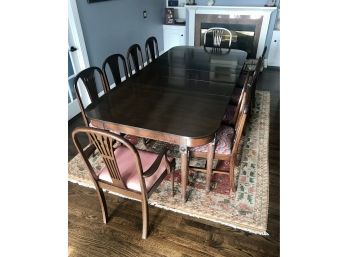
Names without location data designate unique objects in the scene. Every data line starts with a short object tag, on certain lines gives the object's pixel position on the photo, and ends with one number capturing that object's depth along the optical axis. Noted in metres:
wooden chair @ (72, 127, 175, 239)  1.11
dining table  1.33
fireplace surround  3.95
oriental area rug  1.60
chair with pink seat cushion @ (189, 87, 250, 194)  1.47
